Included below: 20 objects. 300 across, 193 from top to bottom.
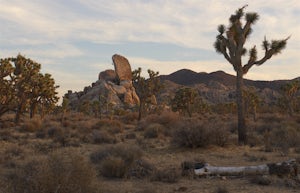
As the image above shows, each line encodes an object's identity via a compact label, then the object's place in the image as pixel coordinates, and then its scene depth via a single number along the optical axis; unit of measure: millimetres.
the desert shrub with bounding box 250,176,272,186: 8852
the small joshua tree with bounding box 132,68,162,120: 41094
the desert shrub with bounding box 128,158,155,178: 10062
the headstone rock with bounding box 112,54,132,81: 85375
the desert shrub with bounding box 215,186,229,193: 7964
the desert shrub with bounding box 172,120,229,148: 14852
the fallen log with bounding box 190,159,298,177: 9586
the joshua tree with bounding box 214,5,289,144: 16906
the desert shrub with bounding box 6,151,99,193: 6102
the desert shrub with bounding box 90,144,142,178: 9922
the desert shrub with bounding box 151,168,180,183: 9297
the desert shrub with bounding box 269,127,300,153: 14622
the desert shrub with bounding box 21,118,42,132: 25156
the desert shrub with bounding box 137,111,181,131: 26391
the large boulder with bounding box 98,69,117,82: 87375
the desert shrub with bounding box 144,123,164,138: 20500
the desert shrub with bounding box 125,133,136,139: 20789
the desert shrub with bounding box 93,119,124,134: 24572
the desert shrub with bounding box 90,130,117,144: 18172
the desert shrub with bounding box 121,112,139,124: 39781
